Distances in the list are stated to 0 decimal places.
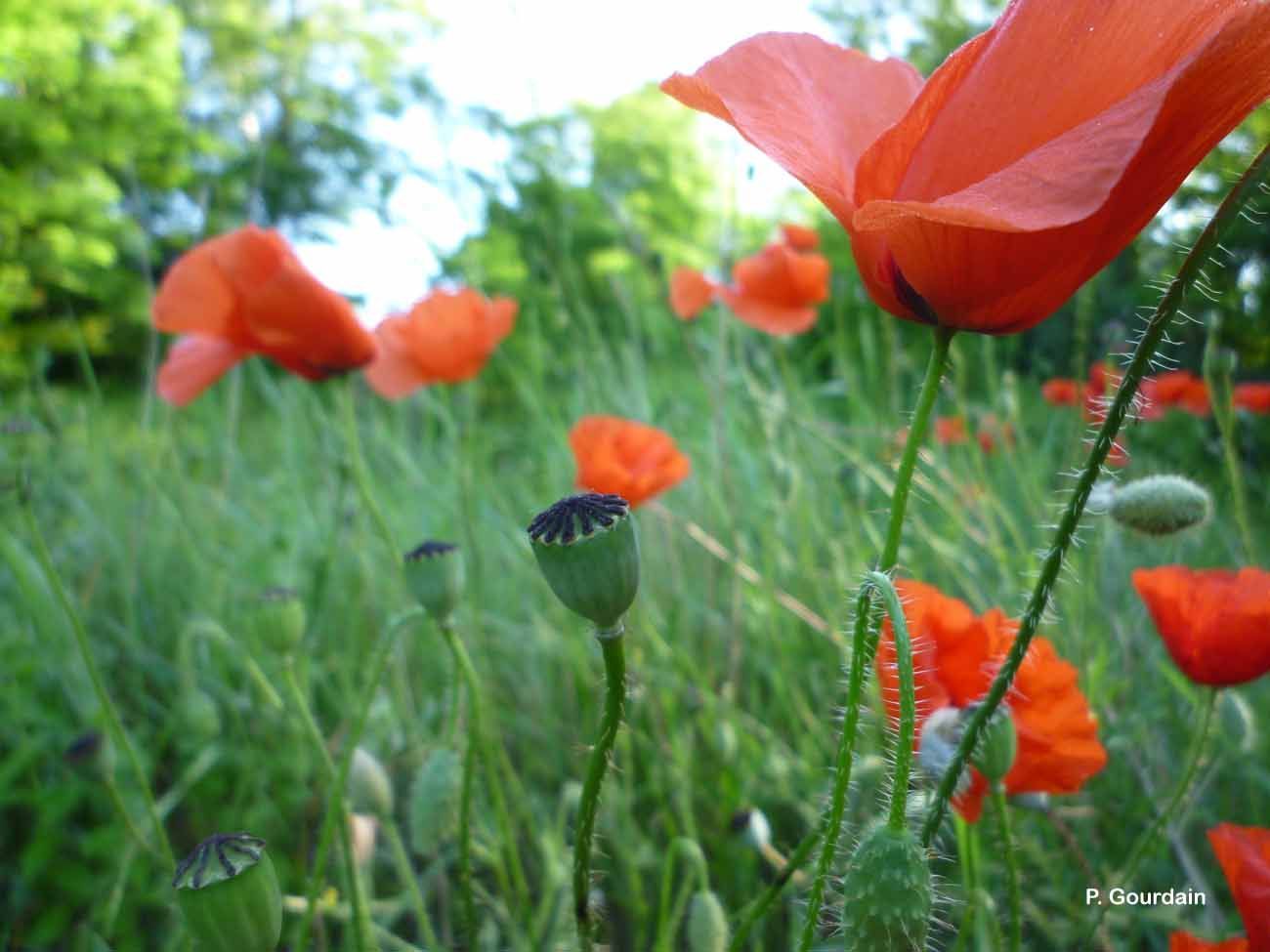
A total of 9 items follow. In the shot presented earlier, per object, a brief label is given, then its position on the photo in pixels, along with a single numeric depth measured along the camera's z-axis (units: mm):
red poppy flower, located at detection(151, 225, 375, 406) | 263
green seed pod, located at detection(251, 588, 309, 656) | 211
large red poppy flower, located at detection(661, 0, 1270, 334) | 98
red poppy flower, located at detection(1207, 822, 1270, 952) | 131
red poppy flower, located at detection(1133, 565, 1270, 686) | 169
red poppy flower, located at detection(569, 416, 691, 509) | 258
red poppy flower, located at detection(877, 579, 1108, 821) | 172
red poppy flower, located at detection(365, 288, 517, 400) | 341
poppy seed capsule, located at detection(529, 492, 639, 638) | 118
